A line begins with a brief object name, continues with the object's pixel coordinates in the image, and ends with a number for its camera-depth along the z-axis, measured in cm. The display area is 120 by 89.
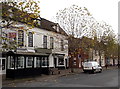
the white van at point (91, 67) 3062
